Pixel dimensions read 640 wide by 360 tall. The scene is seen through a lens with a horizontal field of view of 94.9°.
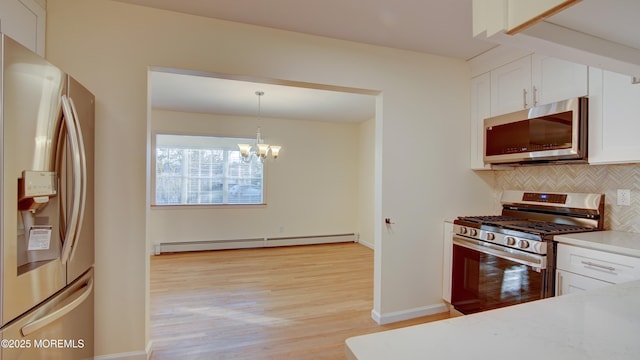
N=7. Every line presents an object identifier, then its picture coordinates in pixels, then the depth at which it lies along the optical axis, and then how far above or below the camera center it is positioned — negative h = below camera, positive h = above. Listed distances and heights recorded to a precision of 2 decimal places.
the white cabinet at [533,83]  2.11 +0.78
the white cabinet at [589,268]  1.59 -0.50
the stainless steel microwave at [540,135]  2.03 +0.37
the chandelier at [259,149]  4.07 +0.41
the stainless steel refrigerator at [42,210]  1.22 -0.17
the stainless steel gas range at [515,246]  1.97 -0.49
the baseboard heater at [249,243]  5.09 -1.22
